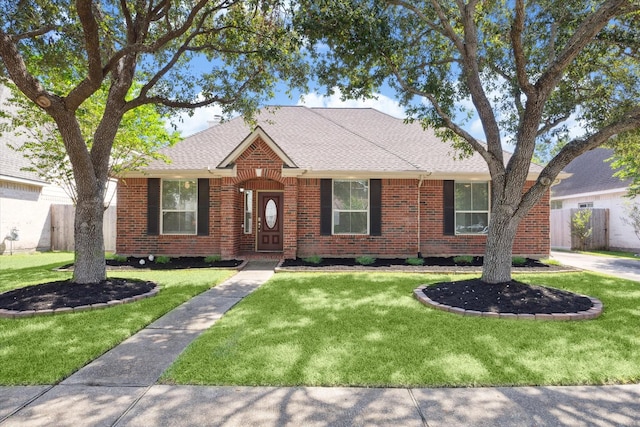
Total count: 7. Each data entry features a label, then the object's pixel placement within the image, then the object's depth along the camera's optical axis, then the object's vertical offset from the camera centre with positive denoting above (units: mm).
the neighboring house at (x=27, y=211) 13711 +274
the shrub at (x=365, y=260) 10922 -1335
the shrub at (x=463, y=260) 11078 -1318
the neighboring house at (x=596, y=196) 16772 +1408
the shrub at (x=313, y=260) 11023 -1348
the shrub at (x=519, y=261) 10812 -1314
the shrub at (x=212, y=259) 11211 -1354
